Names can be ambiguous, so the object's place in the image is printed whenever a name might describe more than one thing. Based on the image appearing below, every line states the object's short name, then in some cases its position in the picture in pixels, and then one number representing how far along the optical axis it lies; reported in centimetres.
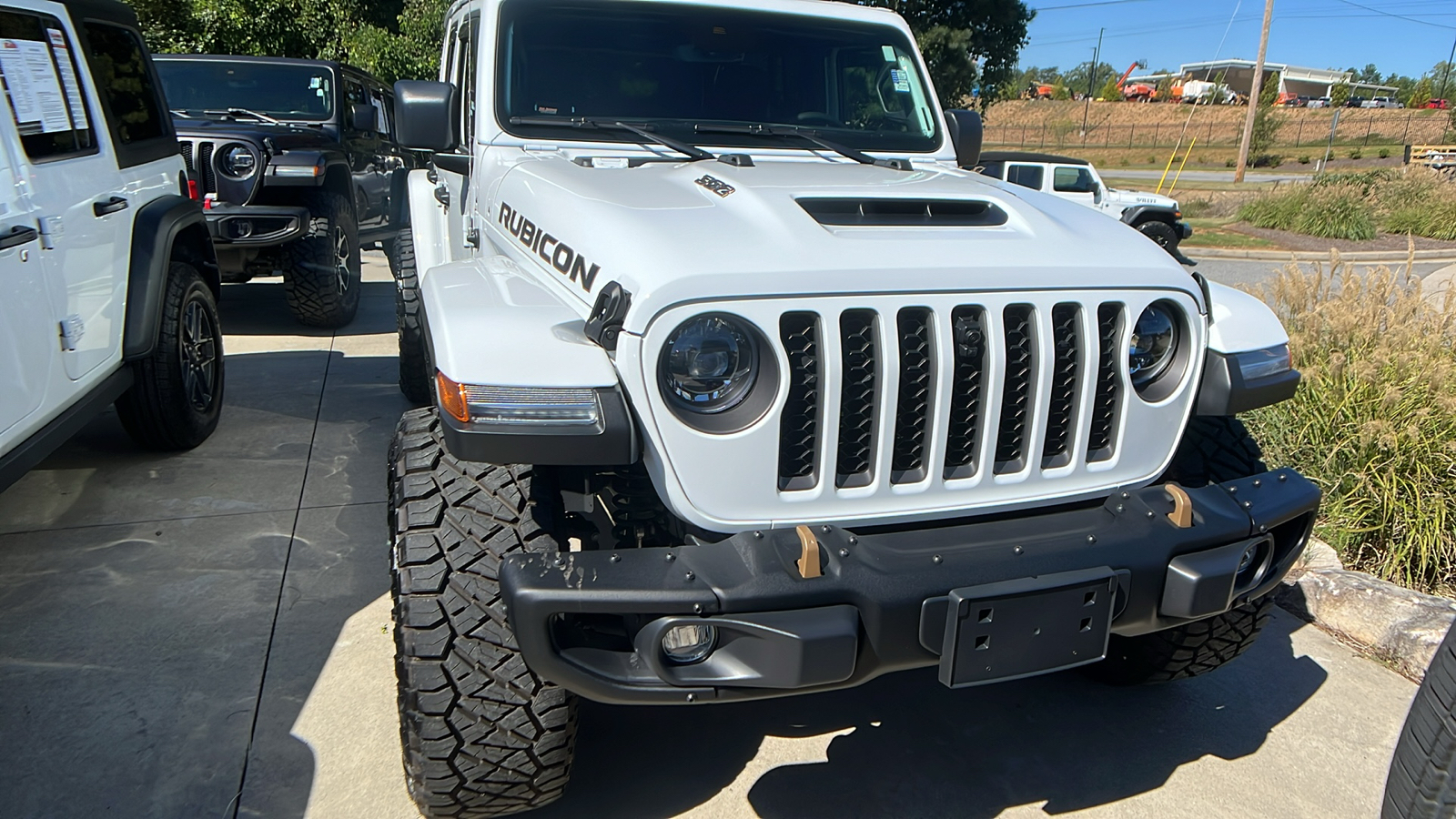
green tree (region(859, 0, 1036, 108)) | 1922
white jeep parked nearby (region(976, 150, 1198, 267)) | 1265
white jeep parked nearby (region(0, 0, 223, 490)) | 316
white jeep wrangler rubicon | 192
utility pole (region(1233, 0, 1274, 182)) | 2188
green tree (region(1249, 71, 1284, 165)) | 3775
